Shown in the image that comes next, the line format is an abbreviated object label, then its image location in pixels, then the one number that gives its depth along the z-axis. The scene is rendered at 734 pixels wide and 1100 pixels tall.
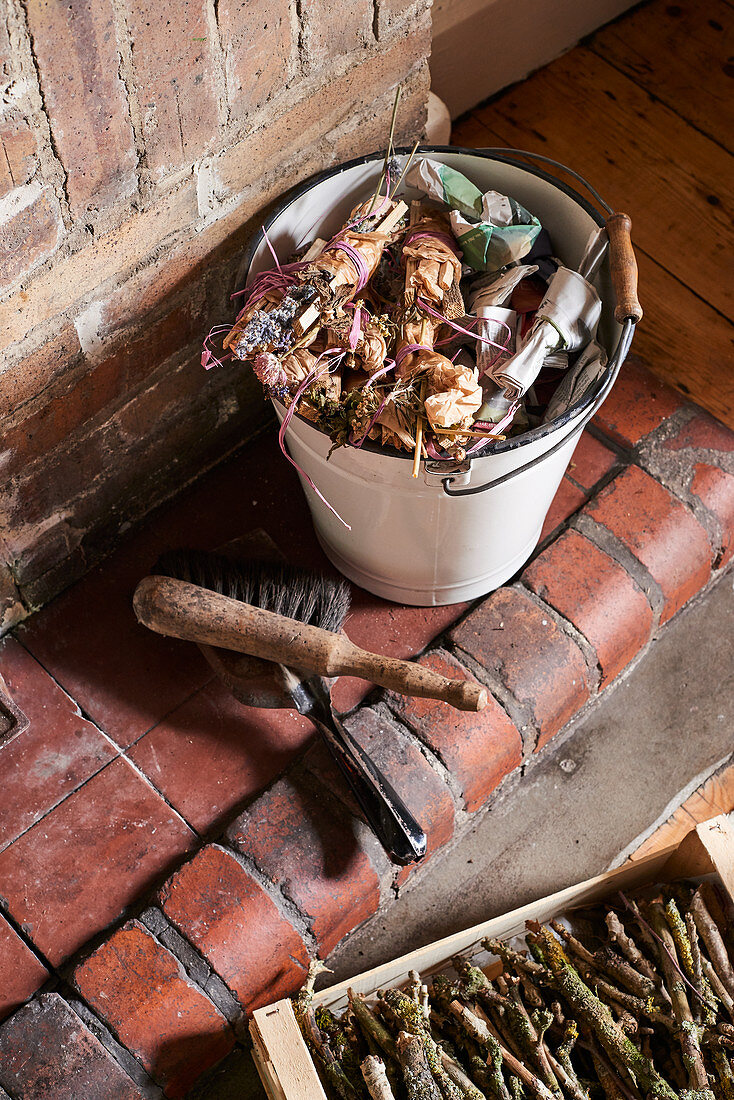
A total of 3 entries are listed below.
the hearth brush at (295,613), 1.13
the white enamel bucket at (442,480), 1.04
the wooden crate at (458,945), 0.99
